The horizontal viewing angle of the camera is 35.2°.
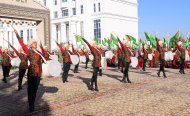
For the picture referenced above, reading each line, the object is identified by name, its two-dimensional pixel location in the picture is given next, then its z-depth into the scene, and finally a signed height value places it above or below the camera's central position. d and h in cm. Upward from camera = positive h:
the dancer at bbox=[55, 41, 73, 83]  1480 +20
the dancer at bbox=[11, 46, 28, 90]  1224 -23
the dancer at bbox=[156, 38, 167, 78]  1542 +58
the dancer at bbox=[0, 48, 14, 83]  1520 +16
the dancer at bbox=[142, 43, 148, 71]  2073 +55
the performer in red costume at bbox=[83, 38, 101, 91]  1156 +13
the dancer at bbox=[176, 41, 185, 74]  1710 +60
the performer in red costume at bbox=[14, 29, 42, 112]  838 -15
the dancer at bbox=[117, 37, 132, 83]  1361 +32
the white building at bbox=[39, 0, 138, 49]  6088 +943
